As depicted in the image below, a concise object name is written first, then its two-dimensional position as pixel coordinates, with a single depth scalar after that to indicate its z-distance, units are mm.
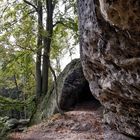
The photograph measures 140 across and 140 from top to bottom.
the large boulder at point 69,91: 8880
